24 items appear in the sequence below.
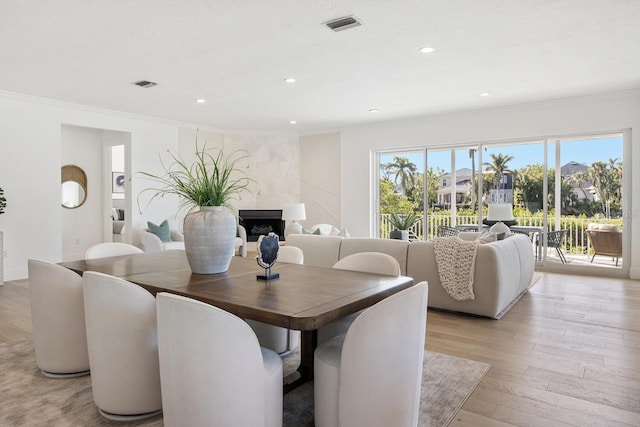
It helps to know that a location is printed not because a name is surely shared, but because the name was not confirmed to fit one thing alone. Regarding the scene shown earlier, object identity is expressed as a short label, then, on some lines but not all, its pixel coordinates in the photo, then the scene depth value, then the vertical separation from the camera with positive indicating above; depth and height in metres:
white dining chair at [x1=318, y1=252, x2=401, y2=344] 2.36 -0.39
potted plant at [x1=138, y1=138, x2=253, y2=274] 2.40 -0.12
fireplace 8.44 -0.32
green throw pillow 6.48 -0.37
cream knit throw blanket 3.77 -0.57
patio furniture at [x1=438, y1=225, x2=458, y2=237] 6.78 -0.44
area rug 2.03 -1.05
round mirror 7.33 +0.40
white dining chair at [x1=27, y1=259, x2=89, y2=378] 2.36 -0.63
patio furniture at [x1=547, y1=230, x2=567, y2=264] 6.12 -0.55
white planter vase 2.39 -0.18
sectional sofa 3.72 -0.59
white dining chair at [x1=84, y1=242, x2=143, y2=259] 2.98 -0.32
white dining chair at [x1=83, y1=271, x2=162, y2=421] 1.94 -0.66
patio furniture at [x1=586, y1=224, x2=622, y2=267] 5.80 -0.54
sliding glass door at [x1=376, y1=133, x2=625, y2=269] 5.91 +0.21
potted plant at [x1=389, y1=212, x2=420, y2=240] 5.24 -0.32
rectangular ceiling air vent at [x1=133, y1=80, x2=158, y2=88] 4.89 +1.51
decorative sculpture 2.22 -0.25
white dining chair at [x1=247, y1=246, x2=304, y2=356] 2.76 -0.88
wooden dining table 1.63 -0.40
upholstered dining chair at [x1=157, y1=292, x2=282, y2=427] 1.49 -0.60
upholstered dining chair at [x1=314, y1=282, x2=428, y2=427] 1.54 -0.64
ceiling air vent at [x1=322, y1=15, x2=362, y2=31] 3.20 +1.46
